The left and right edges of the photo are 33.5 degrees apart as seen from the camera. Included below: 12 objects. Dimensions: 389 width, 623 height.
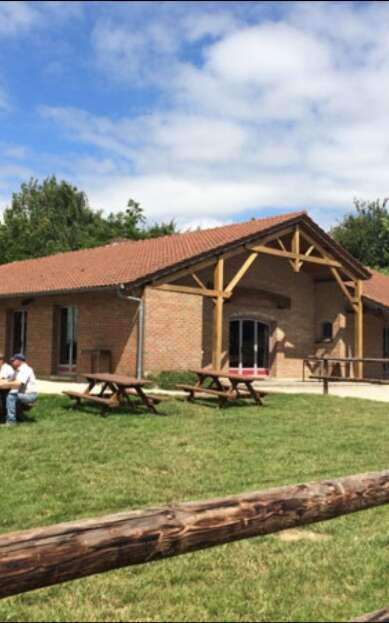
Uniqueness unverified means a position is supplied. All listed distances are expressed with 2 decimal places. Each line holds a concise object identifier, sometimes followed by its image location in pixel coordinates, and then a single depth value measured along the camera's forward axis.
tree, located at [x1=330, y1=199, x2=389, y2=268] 46.59
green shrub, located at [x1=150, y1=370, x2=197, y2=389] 16.50
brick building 17.44
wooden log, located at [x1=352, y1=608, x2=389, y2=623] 2.79
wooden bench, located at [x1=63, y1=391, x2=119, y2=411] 10.96
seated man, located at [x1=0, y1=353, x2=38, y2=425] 9.88
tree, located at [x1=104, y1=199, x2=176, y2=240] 50.47
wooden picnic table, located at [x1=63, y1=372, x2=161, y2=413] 11.06
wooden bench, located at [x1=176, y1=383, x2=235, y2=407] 12.48
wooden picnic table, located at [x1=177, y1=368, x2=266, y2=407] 12.53
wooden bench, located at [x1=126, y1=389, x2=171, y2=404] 11.48
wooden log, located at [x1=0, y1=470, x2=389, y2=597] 2.30
